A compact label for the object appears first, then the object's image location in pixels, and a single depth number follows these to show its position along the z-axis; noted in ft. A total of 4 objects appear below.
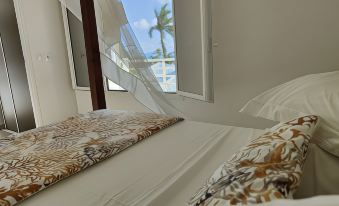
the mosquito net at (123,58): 6.75
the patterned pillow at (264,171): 1.48
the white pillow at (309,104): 2.60
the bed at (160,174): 2.44
